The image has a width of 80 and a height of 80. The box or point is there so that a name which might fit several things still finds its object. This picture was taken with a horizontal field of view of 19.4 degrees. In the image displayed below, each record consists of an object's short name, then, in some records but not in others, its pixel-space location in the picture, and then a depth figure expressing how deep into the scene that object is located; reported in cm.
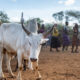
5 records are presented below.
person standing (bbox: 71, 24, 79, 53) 1544
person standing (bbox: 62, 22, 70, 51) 1655
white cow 582
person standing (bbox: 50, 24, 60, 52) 1602
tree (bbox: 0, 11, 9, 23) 2246
